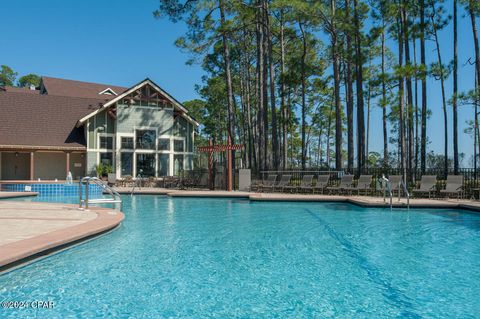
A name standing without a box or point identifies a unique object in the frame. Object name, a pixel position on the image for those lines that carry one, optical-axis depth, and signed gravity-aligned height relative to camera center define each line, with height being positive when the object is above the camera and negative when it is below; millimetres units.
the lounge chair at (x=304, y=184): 18156 -580
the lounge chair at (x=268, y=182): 19562 -530
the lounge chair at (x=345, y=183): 17066 -499
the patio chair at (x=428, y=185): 15148 -523
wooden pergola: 20547 +1114
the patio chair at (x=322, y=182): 17562 -493
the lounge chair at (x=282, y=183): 18962 -551
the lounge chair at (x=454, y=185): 14445 -501
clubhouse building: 26970 +2409
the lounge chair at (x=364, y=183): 16500 -486
